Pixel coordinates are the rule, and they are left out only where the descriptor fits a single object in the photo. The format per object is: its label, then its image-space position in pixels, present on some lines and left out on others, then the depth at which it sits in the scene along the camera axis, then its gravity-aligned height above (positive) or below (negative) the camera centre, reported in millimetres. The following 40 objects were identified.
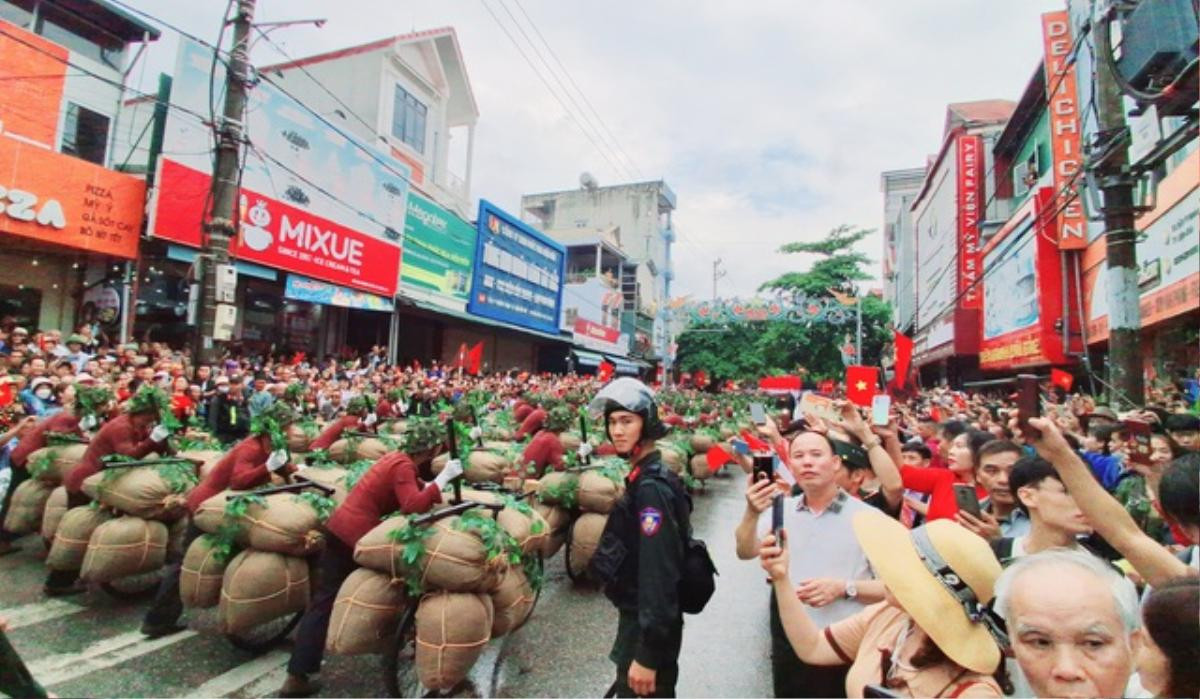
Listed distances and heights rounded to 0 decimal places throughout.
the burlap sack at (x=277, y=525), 3826 -954
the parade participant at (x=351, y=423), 7340 -555
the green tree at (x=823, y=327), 31056 +3893
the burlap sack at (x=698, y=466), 10969 -1279
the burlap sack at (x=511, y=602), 3682 -1334
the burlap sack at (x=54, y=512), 4883 -1164
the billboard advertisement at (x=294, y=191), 11734 +4472
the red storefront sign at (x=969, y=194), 21453 +7814
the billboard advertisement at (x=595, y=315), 31344 +4259
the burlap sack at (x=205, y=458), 5005 -729
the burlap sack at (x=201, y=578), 3910 -1323
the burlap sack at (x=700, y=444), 11211 -888
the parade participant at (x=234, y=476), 4227 -727
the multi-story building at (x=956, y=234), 20969 +6939
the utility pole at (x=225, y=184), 7945 +2590
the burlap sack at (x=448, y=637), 3229 -1368
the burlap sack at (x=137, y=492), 4434 -893
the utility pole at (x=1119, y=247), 6234 +1737
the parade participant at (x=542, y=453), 6520 -693
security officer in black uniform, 2355 -672
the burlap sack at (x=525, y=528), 3996 -948
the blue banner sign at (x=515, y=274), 22547 +4762
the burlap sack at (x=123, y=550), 4262 -1287
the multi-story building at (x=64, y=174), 9953 +3340
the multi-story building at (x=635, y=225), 40844 +11975
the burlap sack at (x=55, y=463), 5141 -806
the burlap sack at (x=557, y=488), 5855 -958
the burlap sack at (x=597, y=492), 5707 -958
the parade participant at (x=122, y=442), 4758 -575
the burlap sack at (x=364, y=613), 3344 -1306
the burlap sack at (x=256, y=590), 3684 -1326
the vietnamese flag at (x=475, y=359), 15141 +679
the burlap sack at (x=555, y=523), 5848 -1318
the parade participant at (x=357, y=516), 3531 -827
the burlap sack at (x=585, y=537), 5645 -1379
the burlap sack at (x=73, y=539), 4484 -1263
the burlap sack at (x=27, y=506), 5211 -1198
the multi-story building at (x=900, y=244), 36594 +10812
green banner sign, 18906 +4357
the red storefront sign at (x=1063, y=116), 13180 +6492
